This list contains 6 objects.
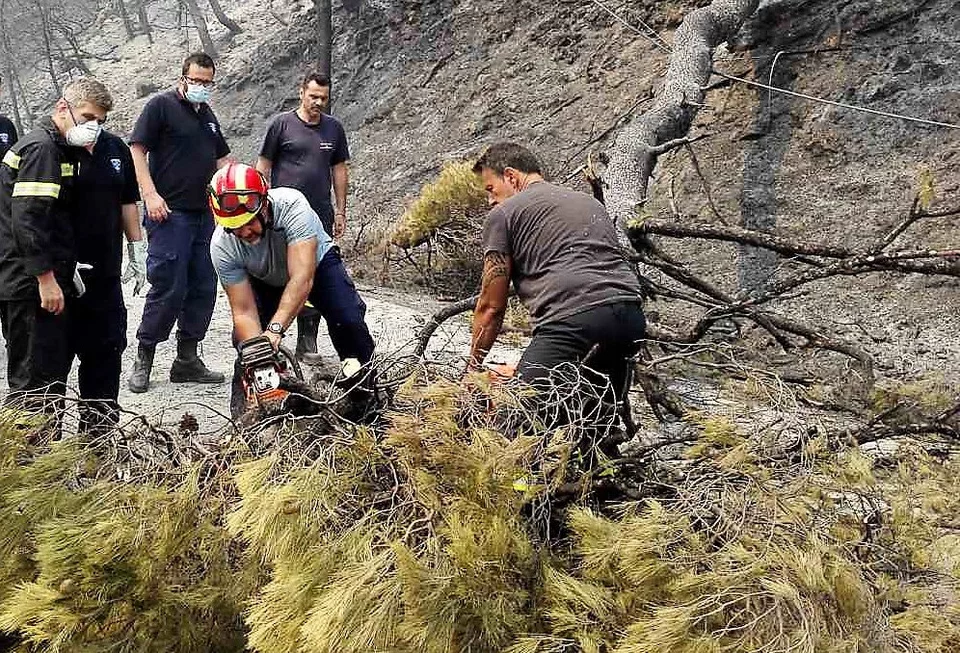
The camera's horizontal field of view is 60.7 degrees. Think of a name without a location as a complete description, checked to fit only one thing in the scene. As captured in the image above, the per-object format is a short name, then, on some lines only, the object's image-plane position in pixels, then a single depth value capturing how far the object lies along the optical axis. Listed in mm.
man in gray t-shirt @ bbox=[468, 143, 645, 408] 3004
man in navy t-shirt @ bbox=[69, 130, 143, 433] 3910
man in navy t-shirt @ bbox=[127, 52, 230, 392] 4852
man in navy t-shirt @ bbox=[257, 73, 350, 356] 5297
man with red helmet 3381
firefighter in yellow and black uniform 3607
